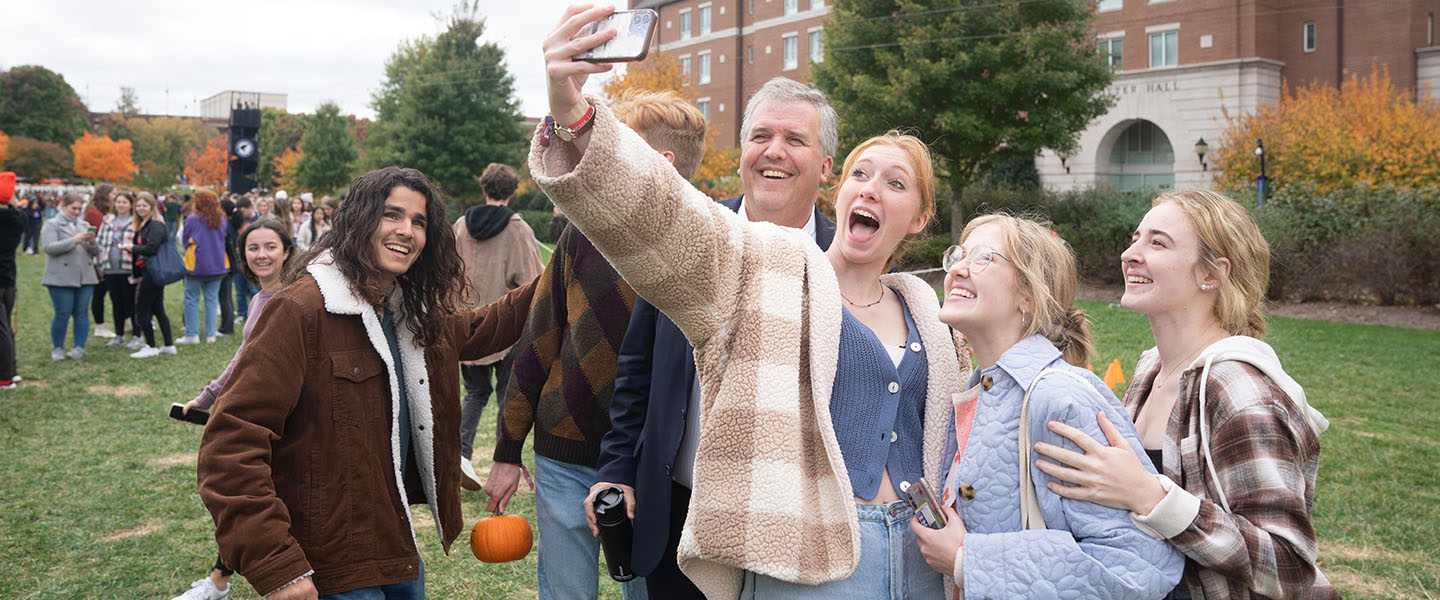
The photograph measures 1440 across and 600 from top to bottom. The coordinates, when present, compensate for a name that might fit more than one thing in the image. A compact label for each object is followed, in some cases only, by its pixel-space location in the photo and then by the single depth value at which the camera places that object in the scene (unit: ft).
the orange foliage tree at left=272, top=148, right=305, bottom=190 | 200.48
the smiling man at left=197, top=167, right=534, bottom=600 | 8.67
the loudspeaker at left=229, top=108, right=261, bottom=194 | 110.22
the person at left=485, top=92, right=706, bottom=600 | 11.00
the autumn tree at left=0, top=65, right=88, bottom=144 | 243.40
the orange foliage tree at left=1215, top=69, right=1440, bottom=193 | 82.17
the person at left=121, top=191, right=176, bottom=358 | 39.58
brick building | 113.60
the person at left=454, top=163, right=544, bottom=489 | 22.18
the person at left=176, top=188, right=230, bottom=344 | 42.14
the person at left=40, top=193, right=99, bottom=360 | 38.11
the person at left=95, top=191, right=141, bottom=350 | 39.91
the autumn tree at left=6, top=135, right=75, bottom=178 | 222.28
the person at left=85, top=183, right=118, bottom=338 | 41.47
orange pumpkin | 12.07
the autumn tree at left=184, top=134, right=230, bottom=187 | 268.41
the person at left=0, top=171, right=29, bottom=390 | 30.96
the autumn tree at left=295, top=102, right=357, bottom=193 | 181.27
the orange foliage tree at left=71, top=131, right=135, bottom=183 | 241.14
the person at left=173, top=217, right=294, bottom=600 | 18.56
